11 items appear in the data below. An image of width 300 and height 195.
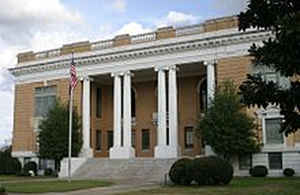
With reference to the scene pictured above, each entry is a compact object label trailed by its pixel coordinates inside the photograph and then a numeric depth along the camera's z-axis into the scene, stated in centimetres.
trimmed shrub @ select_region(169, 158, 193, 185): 2584
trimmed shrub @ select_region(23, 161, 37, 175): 4508
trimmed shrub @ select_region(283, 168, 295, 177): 3381
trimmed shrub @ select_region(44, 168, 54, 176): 4445
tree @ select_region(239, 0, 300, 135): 1101
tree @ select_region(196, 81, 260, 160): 3450
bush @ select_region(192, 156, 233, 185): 2516
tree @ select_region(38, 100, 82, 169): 4269
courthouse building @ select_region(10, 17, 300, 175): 3712
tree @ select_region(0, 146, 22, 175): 4650
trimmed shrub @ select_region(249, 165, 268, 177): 3447
